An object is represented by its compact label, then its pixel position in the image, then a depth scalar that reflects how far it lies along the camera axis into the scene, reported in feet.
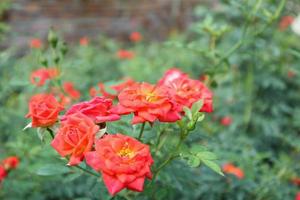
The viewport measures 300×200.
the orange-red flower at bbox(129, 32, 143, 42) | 12.27
